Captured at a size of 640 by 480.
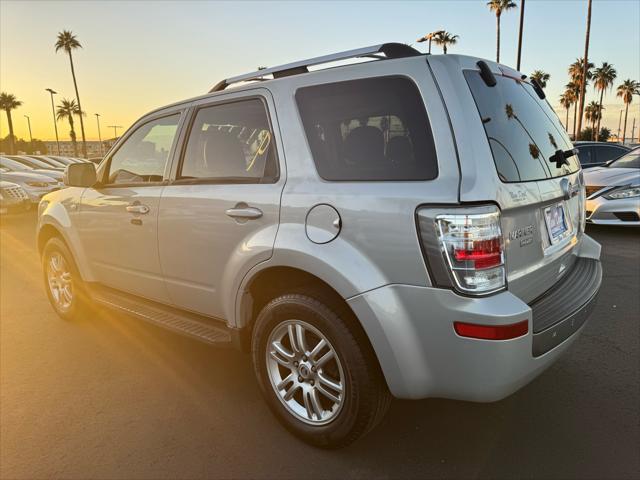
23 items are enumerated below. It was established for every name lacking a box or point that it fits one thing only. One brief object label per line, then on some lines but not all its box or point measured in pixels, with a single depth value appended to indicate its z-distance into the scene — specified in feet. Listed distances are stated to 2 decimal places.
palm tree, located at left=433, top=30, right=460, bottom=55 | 145.44
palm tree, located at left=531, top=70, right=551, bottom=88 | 196.85
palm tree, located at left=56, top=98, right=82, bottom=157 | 269.85
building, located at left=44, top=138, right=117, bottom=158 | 274.03
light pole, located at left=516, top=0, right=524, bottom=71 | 89.13
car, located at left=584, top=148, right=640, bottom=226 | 24.64
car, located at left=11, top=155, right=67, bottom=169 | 63.23
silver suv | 6.39
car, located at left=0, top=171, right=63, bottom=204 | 43.86
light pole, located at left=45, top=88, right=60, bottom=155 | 182.31
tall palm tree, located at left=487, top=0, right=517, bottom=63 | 121.97
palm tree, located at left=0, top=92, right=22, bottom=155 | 231.91
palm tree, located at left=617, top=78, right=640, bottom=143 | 252.30
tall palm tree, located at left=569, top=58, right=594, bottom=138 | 190.55
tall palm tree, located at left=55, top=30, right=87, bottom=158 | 178.40
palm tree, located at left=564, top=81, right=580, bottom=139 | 209.72
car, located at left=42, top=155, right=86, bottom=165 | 69.88
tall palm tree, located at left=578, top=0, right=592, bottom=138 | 87.81
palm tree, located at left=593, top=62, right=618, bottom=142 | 212.84
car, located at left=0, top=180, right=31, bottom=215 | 37.24
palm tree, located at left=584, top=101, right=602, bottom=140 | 233.35
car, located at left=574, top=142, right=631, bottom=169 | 35.96
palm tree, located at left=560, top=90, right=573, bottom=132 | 230.68
